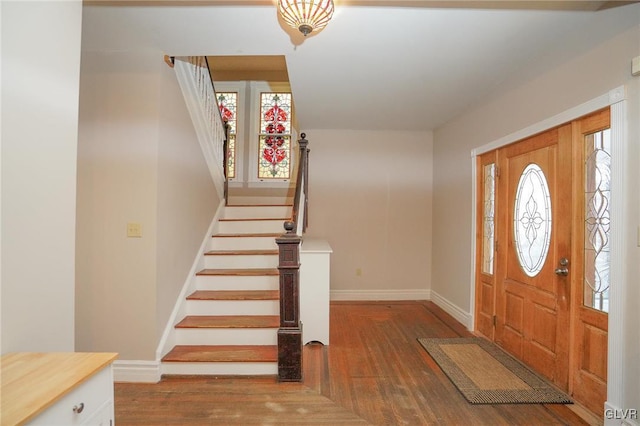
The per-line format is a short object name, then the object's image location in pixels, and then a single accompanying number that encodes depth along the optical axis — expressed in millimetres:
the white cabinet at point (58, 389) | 958
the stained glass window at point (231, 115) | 5547
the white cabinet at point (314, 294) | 3258
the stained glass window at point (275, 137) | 5590
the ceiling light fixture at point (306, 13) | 1712
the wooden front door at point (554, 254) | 2172
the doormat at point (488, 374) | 2340
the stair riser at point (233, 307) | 2996
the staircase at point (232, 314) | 2600
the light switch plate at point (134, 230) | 2539
